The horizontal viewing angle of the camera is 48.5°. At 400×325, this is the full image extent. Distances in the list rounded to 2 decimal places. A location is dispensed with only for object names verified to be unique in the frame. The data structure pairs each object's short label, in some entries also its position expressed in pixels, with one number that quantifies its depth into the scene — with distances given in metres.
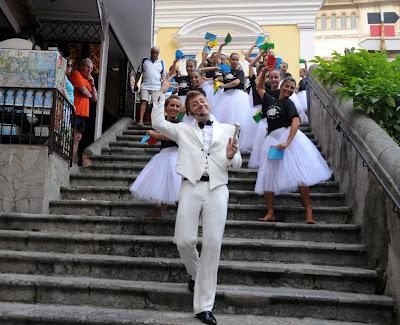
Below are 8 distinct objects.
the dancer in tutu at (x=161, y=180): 5.35
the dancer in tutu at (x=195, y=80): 7.34
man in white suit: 3.66
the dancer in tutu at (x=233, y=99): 7.96
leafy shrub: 5.11
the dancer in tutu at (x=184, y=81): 7.70
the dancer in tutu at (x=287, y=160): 5.54
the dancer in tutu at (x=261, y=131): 6.65
